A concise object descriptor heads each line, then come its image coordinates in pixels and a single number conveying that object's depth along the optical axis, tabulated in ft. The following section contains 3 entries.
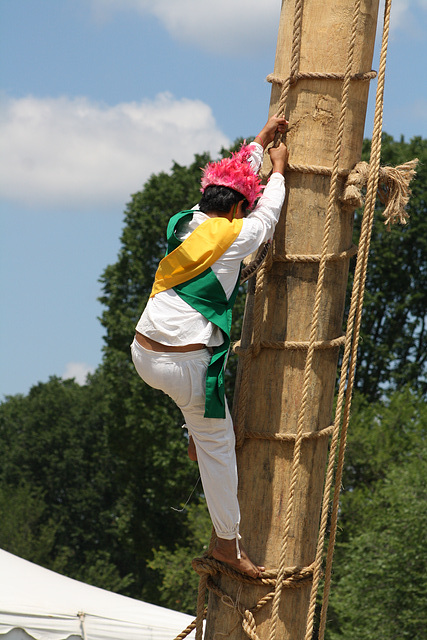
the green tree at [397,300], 158.30
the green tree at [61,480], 198.90
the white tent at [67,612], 51.37
